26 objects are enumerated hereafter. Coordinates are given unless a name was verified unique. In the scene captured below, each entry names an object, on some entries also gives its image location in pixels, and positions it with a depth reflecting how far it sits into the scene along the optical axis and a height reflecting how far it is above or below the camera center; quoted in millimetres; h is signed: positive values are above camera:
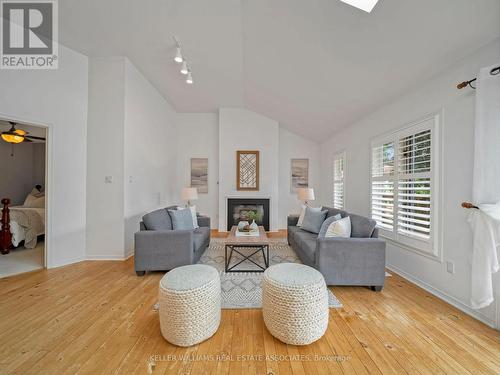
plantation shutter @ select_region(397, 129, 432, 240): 2436 +41
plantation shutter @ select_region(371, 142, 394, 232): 3008 +45
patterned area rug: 2150 -1236
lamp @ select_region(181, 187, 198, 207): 4277 -166
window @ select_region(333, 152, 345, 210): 4586 +189
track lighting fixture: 2929 +2046
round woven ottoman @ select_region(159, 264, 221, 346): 1534 -975
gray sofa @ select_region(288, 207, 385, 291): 2357 -872
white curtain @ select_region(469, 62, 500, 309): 1716 +15
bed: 3514 -784
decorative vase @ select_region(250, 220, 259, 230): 3512 -715
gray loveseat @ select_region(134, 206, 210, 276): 2715 -876
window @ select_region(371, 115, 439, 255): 2379 +41
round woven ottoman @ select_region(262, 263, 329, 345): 1537 -959
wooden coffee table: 2814 -795
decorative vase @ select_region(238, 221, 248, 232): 3473 -683
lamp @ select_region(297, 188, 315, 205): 4461 -151
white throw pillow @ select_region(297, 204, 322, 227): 3833 -570
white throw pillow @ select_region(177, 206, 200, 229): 3715 -564
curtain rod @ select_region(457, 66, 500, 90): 1719 +1018
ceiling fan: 3807 +964
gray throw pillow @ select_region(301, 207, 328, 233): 3498 -597
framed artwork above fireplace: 5477 +383
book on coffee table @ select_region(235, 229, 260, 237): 3228 -780
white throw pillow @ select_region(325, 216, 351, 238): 2563 -541
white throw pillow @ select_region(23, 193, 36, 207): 4590 -371
